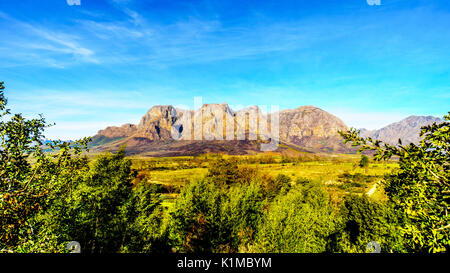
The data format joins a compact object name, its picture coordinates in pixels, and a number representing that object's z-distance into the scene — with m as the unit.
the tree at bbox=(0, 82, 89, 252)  9.23
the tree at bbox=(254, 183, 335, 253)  29.50
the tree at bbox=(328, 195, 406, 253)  34.72
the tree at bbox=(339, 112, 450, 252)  6.79
